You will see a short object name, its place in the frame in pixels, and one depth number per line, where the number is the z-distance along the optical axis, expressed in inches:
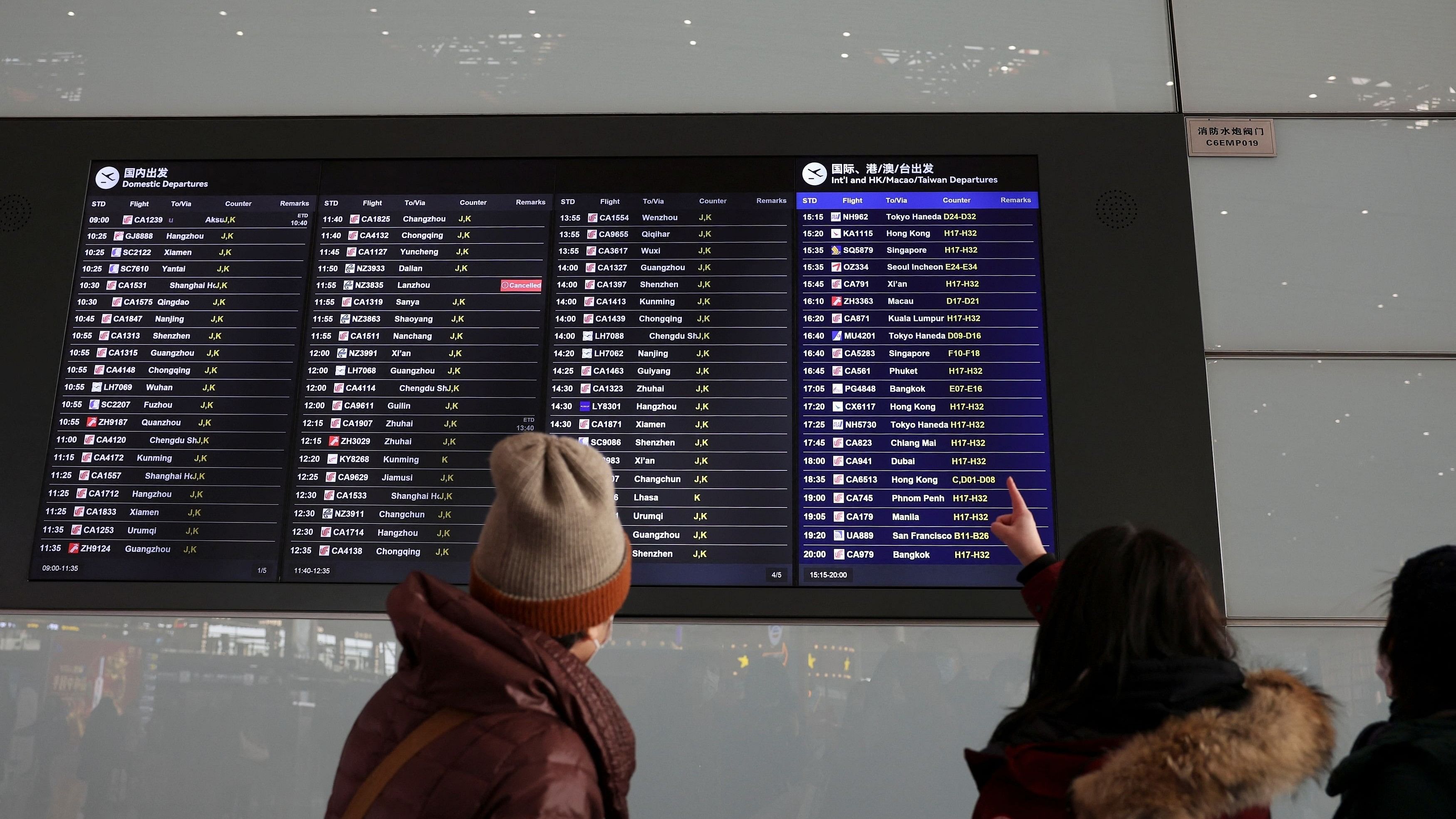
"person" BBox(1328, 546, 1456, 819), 50.2
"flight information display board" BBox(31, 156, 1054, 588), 94.1
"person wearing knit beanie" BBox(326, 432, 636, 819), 46.6
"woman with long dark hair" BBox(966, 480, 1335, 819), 47.9
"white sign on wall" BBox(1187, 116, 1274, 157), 102.0
